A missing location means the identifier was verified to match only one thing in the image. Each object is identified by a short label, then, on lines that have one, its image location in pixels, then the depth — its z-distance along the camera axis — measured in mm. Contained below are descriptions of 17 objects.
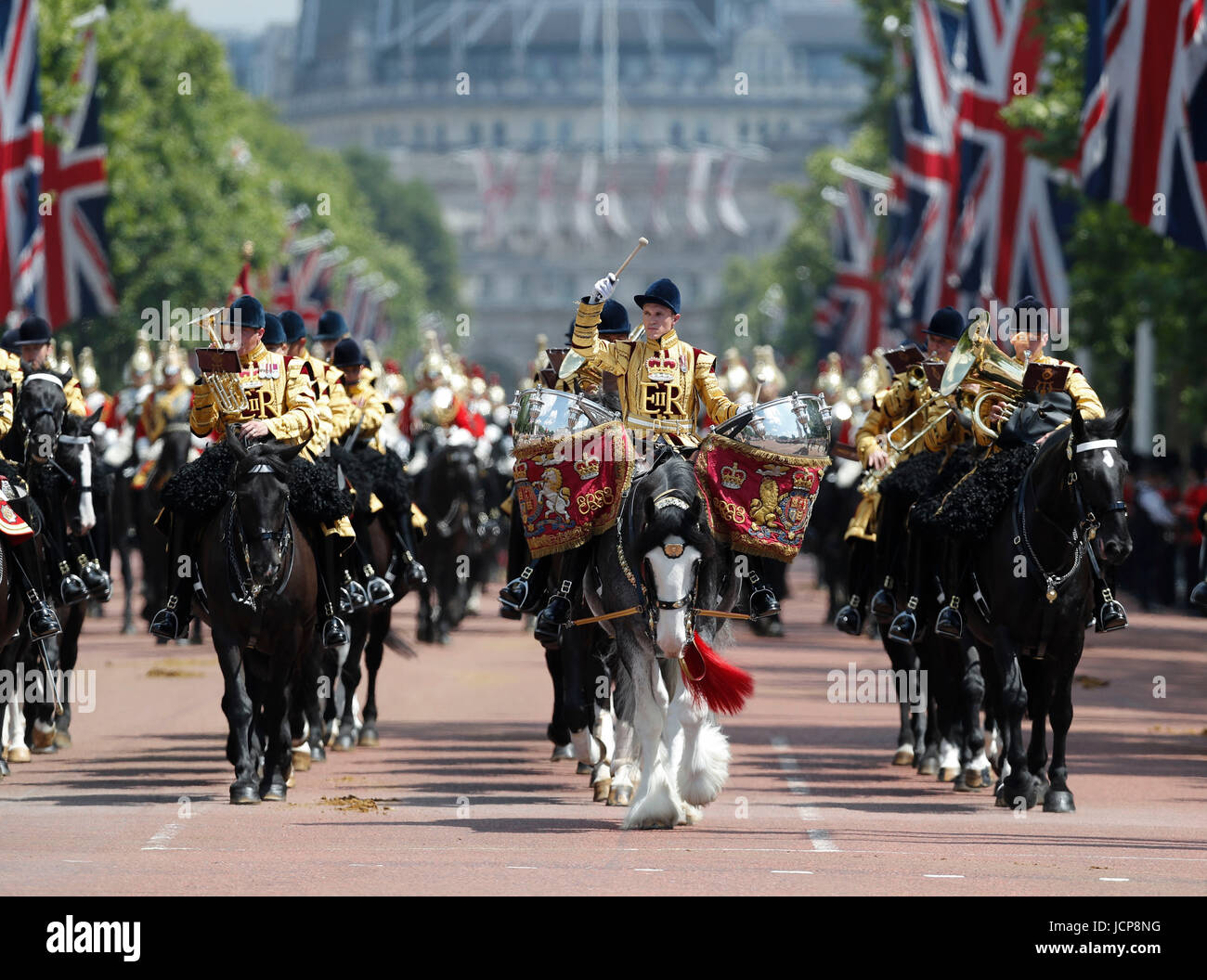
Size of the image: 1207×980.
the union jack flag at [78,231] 36344
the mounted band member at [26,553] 15438
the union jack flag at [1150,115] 24453
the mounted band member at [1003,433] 15094
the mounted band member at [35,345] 16906
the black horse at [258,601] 14711
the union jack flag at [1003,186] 33344
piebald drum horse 13430
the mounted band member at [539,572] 14805
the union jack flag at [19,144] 32031
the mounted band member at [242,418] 15164
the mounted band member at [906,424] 16797
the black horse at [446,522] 27812
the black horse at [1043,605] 14648
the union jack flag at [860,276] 60688
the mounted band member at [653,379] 14430
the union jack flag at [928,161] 41531
